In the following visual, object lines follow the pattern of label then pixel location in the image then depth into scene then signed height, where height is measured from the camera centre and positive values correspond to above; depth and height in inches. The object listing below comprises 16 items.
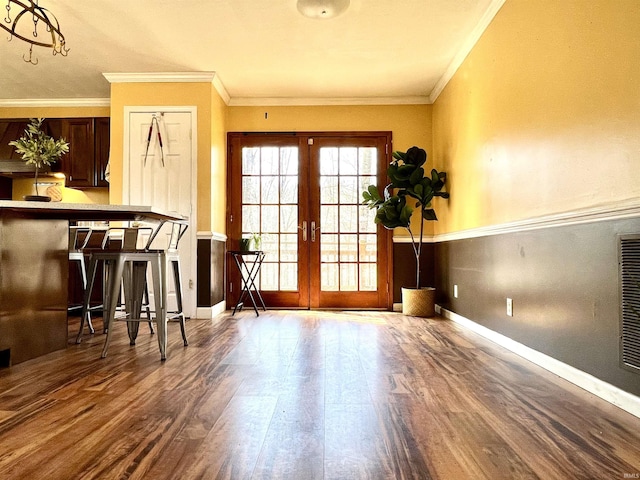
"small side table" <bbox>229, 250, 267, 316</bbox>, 195.8 -9.2
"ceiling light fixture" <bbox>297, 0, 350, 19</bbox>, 130.0 +69.1
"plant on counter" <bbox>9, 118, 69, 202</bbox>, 130.6 +28.6
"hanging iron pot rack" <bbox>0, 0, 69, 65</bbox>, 137.8 +71.3
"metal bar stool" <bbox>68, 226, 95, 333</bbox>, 149.3 -1.1
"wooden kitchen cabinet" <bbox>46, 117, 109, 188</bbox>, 206.2 +43.6
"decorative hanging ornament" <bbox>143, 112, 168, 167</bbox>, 187.3 +49.0
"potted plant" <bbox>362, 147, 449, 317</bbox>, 186.1 +20.6
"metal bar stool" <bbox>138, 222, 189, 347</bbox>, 122.1 -4.2
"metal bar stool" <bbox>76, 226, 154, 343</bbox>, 124.0 +1.1
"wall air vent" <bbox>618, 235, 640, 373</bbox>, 70.5 -8.2
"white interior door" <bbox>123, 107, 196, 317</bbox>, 187.2 +36.5
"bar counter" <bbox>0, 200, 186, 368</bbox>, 99.6 -4.7
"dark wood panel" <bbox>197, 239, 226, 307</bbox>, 185.0 -9.8
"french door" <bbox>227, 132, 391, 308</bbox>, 213.3 +15.1
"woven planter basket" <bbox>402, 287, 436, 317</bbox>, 188.4 -21.8
